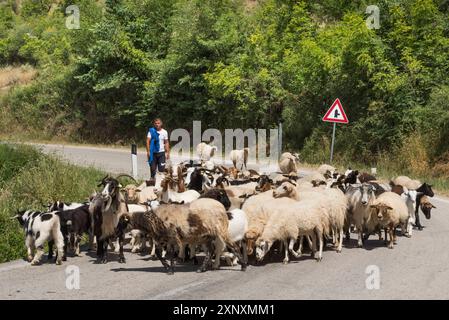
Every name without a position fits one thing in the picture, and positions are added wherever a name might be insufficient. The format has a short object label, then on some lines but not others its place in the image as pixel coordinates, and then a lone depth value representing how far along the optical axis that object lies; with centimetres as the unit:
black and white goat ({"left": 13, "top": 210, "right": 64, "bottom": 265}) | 994
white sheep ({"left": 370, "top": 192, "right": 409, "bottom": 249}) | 1124
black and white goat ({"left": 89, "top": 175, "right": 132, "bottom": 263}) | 1048
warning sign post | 1967
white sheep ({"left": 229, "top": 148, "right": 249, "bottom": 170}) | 2111
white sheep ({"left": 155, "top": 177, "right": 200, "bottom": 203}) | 1201
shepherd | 1627
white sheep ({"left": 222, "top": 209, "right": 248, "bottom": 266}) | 970
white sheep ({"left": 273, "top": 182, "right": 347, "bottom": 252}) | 1099
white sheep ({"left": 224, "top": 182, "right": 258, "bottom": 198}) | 1277
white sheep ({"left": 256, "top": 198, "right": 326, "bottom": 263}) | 995
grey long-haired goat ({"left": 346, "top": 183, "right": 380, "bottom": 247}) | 1156
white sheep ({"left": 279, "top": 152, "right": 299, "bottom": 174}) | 1852
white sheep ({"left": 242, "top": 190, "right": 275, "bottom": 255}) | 1002
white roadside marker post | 1822
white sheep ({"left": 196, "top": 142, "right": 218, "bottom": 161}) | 2178
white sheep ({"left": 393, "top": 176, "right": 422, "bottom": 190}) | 1455
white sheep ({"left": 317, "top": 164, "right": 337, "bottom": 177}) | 1633
